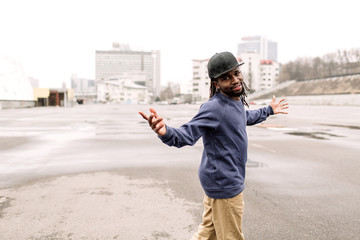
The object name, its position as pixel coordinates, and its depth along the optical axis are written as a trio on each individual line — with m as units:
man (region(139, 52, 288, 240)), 2.10
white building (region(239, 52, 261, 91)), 116.62
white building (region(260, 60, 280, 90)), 124.00
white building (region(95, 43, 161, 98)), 173.12
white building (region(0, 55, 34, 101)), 48.44
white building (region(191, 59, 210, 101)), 118.19
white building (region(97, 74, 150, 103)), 137.25
